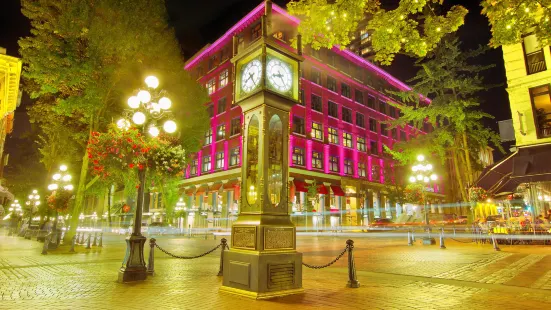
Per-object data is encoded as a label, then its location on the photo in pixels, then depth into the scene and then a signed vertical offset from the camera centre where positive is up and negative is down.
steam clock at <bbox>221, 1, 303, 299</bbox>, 5.84 +0.75
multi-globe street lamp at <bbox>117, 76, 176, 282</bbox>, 7.79 +2.48
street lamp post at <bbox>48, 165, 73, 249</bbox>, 18.92 +2.30
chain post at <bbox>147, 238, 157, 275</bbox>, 8.55 -1.16
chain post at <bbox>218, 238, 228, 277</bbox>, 8.22 -1.13
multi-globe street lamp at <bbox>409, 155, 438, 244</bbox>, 19.88 +2.72
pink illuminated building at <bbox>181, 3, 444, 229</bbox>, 35.91 +8.72
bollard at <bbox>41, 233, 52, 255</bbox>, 13.85 -1.28
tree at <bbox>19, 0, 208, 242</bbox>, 13.98 +7.60
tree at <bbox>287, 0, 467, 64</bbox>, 7.29 +4.50
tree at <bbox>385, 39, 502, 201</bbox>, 21.14 +7.03
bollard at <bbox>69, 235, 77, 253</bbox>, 14.75 -1.34
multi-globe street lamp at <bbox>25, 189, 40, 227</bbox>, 30.41 +1.77
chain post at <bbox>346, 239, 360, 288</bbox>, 6.70 -1.21
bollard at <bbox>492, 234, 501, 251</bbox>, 14.16 -1.28
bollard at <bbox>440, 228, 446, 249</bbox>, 15.29 -1.25
